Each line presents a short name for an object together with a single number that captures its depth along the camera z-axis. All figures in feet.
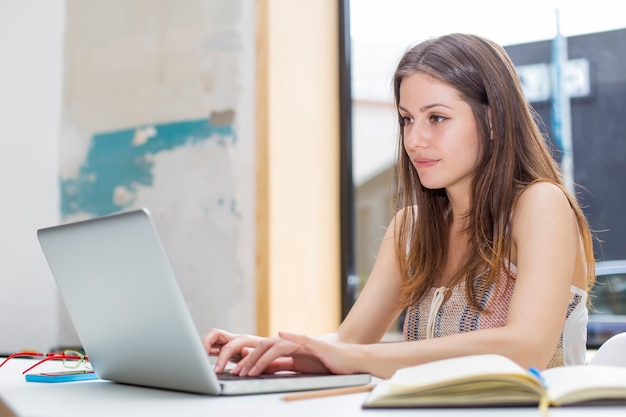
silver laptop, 5.18
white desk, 4.82
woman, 6.70
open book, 4.84
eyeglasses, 6.64
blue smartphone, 6.06
